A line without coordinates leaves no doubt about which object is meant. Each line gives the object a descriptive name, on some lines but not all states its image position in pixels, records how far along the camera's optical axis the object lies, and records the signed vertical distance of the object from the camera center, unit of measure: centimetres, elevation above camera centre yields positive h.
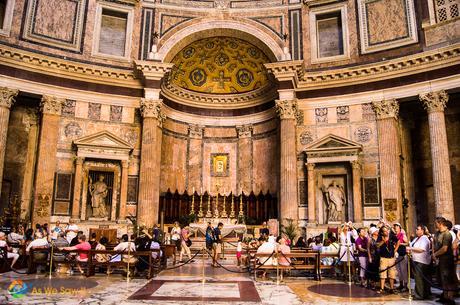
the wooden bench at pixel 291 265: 1148 -149
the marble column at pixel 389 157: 1966 +308
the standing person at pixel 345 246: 1181 -93
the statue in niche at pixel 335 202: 2084 +75
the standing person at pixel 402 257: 1001 -102
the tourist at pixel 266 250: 1223 -109
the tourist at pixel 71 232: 1458 -74
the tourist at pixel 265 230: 1852 -72
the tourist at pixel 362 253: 1095 -103
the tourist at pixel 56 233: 1424 -74
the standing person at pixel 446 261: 837 -95
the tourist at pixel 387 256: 977 -100
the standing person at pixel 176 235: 1762 -94
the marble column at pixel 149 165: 2062 +262
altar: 2038 -72
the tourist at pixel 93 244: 1320 -104
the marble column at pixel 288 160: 2049 +297
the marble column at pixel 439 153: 1862 +317
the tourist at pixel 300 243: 1522 -108
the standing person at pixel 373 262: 1036 -122
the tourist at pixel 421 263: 892 -106
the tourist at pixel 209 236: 1640 -91
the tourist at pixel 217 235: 1580 -82
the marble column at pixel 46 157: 1967 +287
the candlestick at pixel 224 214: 2399 +4
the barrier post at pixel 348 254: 1106 -111
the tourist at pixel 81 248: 1215 -109
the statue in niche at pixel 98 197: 2105 +89
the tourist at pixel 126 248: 1192 -108
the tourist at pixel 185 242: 1652 -121
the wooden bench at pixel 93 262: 1153 -146
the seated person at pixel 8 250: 1241 -129
